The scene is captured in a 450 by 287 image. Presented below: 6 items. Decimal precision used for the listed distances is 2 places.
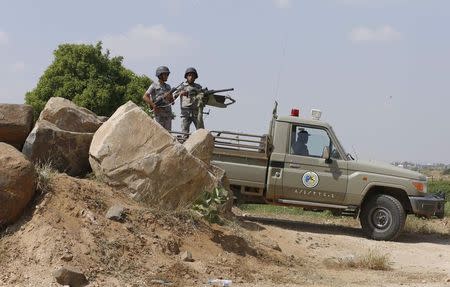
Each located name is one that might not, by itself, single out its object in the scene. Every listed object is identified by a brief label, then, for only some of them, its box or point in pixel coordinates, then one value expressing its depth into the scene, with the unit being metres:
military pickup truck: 11.20
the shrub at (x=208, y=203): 8.19
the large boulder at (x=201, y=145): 9.48
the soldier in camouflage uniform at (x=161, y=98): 11.20
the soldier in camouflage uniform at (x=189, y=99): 11.46
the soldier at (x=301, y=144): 11.32
